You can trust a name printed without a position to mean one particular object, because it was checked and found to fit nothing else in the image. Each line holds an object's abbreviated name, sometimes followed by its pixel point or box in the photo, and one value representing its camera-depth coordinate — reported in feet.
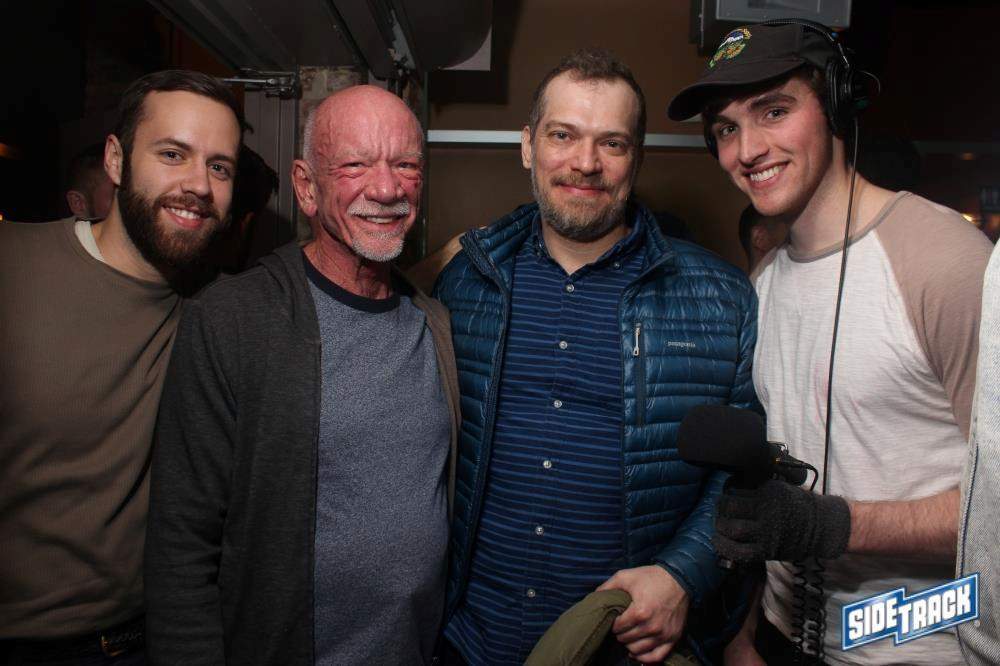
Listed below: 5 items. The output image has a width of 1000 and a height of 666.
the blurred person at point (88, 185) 7.00
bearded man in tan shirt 4.60
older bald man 4.52
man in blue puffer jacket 5.35
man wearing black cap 4.04
